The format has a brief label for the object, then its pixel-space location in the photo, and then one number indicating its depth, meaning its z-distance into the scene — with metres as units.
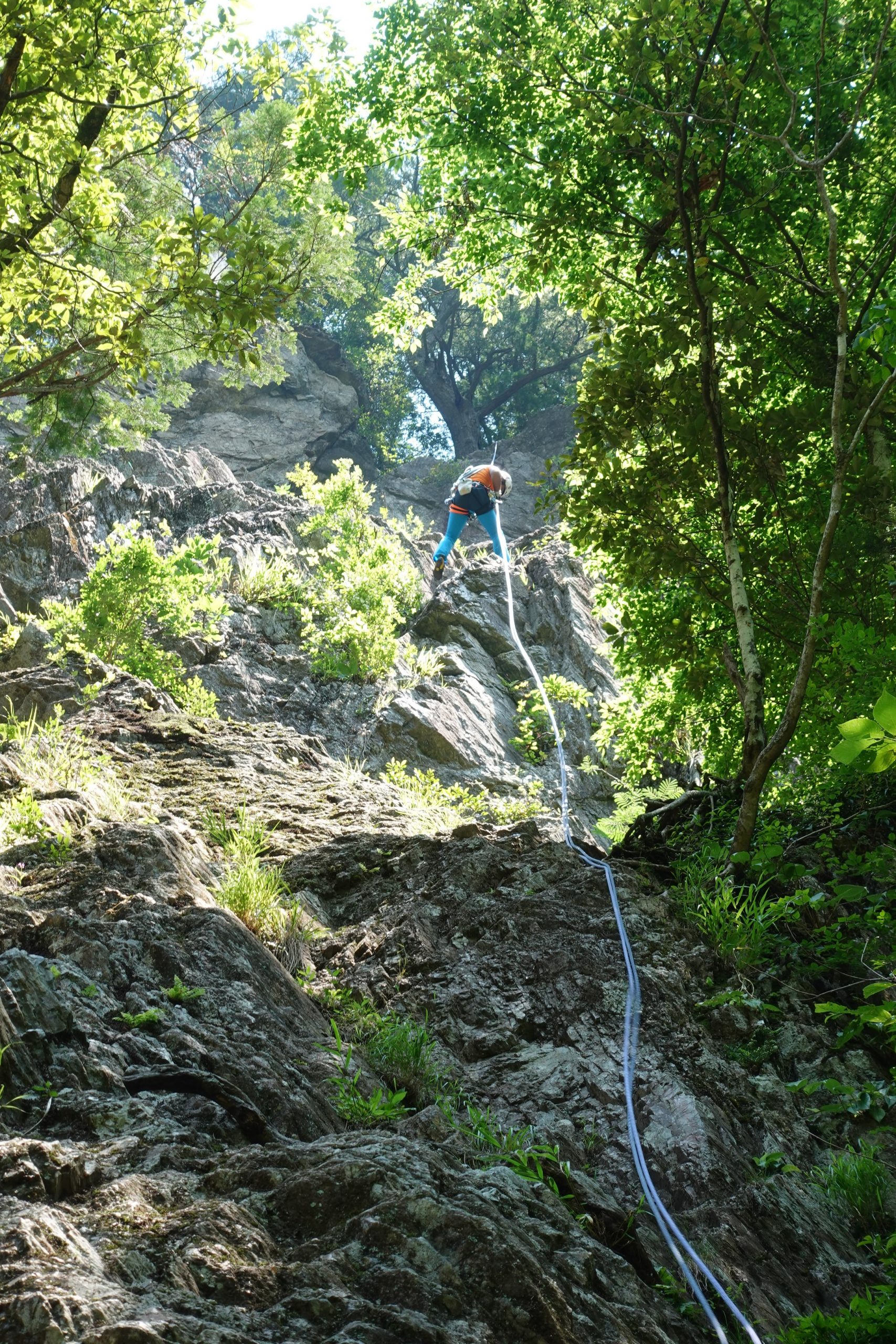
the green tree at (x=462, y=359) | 32.16
